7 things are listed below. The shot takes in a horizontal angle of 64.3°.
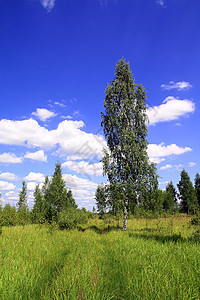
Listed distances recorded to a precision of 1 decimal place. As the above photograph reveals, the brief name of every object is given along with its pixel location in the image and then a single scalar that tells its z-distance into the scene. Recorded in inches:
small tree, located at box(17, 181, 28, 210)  1460.6
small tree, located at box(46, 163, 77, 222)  826.8
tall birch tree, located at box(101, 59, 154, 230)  533.0
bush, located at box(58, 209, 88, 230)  614.9
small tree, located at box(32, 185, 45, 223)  1248.4
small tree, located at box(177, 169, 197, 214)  1604.9
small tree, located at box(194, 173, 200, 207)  1892.7
